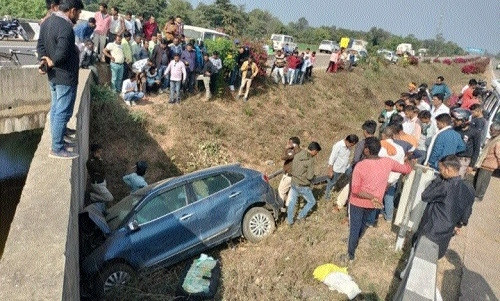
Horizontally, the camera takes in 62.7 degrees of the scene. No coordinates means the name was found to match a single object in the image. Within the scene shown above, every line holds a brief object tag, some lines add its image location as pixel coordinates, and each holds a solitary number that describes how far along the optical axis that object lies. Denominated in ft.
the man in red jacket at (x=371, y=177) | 17.63
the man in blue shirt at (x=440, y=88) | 43.14
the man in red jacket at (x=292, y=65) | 59.13
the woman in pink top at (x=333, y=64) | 76.24
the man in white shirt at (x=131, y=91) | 38.37
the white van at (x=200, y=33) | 85.35
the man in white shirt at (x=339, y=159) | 26.18
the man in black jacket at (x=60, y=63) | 14.76
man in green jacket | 23.68
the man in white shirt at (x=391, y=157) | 21.12
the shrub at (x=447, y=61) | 152.87
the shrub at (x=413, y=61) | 117.17
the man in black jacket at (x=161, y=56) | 40.04
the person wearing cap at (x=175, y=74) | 40.14
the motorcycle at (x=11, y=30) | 64.34
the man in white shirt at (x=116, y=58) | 36.83
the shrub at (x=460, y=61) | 167.94
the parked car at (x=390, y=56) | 106.22
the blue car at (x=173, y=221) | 19.15
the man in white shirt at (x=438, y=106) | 28.50
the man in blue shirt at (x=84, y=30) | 34.78
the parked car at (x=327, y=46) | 144.58
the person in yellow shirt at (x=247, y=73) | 48.88
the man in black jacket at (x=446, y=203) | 15.11
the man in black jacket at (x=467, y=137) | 23.52
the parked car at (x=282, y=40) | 118.93
